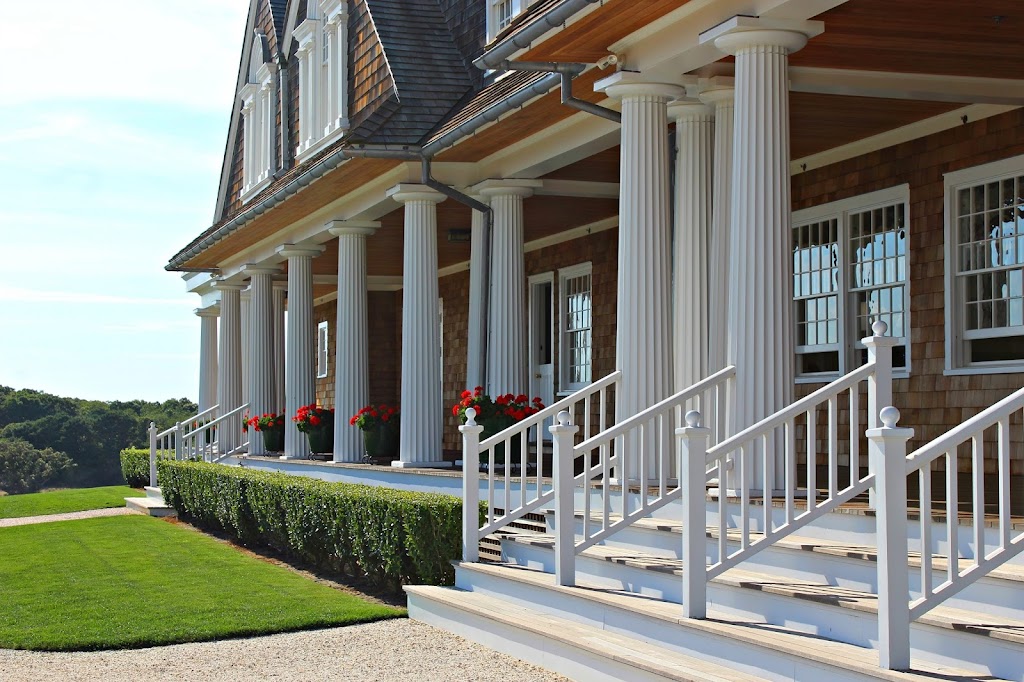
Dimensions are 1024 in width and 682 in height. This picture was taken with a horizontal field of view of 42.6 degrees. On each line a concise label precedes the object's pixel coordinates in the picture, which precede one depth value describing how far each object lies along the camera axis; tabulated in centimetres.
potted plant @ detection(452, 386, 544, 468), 1352
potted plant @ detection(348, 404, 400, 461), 1672
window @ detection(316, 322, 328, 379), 2831
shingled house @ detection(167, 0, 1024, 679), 868
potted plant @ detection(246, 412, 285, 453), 2102
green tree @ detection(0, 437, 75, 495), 4900
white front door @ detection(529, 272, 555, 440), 1930
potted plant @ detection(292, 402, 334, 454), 1894
